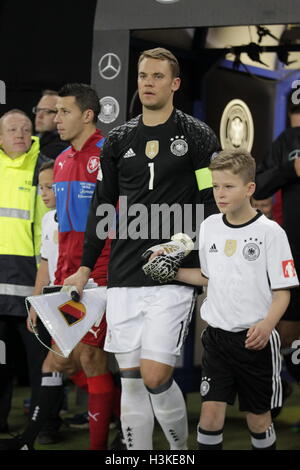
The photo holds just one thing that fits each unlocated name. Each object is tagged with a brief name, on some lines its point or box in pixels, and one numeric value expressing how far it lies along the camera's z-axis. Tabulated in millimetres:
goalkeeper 8570
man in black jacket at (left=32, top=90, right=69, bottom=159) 12430
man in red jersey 9742
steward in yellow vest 11102
